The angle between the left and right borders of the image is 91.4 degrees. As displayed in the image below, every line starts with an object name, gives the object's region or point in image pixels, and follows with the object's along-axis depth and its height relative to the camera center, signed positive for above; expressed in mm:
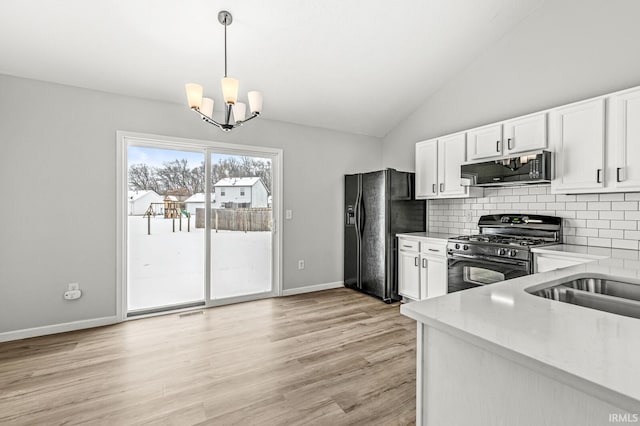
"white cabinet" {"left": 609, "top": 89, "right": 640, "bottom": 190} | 2379 +567
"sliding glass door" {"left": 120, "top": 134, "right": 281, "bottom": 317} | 3508 -146
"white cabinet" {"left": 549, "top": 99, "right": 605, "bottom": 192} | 2568 +580
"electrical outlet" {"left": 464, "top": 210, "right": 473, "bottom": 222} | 3861 -37
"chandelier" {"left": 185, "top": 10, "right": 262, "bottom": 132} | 2262 +858
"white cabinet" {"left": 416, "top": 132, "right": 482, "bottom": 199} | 3645 +554
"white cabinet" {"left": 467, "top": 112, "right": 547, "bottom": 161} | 2963 +767
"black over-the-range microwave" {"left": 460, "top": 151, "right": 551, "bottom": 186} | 2803 +408
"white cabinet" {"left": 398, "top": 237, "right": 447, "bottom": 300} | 3514 -663
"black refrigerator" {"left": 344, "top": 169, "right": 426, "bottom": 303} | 4023 -154
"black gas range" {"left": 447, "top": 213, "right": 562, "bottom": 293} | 2791 -346
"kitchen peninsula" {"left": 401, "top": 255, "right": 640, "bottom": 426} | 616 -327
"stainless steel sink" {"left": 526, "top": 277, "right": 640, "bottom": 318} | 1171 -348
